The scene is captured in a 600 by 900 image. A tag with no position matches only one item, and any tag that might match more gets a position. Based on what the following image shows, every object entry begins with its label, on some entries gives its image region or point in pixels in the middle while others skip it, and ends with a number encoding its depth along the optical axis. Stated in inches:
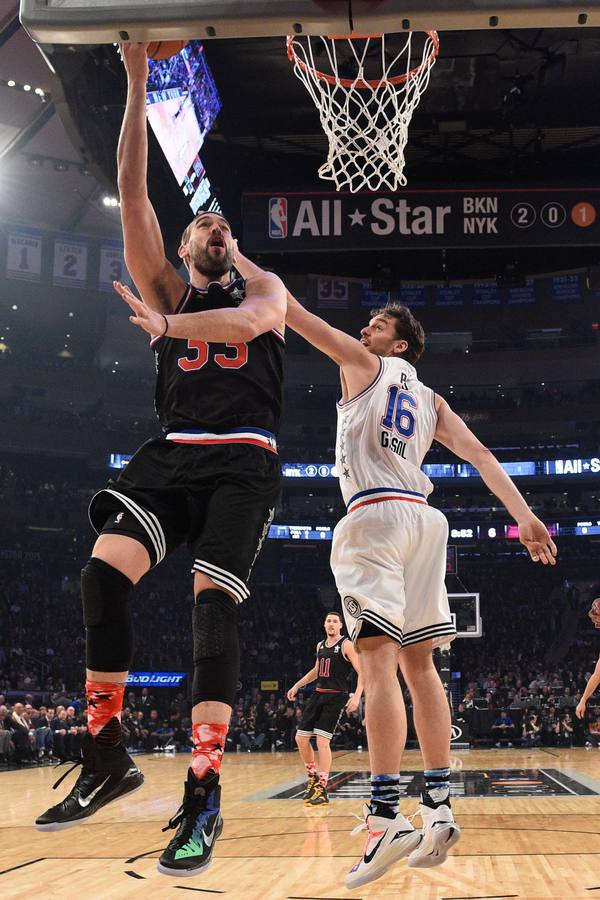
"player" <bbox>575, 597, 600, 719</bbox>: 345.1
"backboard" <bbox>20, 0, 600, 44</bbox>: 146.9
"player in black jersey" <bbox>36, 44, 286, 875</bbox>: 135.2
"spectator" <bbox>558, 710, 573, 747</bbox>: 984.3
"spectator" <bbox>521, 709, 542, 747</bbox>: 984.3
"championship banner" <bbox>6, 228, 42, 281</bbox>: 1305.4
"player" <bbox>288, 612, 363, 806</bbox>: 448.7
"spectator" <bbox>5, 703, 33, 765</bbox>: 754.2
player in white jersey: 172.4
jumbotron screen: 335.3
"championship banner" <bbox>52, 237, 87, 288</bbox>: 1331.2
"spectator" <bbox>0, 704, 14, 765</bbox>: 751.7
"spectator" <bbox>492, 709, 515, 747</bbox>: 973.2
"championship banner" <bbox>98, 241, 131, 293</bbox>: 1359.5
